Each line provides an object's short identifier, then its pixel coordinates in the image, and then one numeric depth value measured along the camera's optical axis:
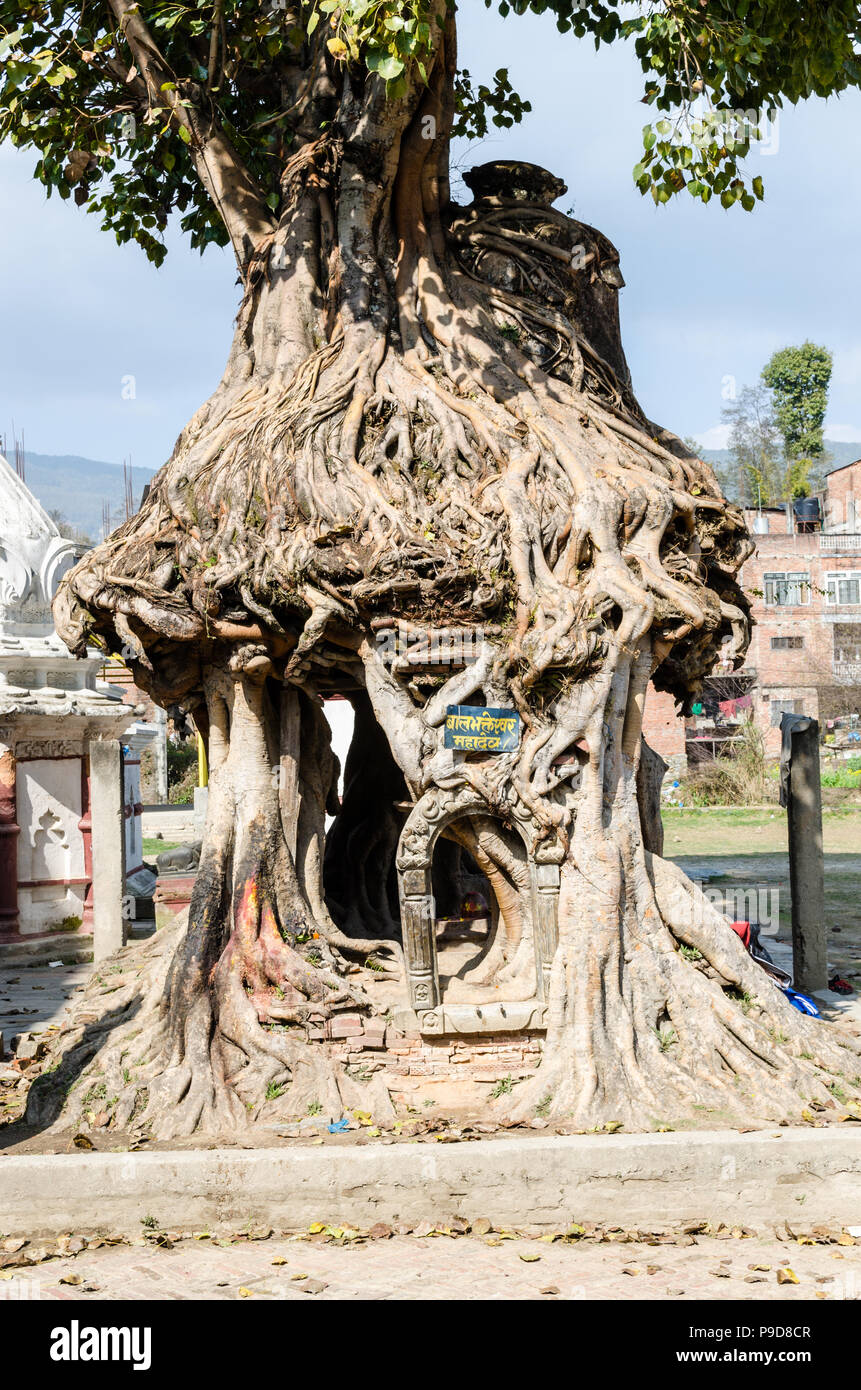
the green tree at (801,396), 59.50
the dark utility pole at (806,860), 11.01
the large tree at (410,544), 8.06
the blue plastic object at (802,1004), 9.44
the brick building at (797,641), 37.97
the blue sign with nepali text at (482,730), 8.24
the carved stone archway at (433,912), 8.09
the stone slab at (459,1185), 6.73
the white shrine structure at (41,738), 14.48
